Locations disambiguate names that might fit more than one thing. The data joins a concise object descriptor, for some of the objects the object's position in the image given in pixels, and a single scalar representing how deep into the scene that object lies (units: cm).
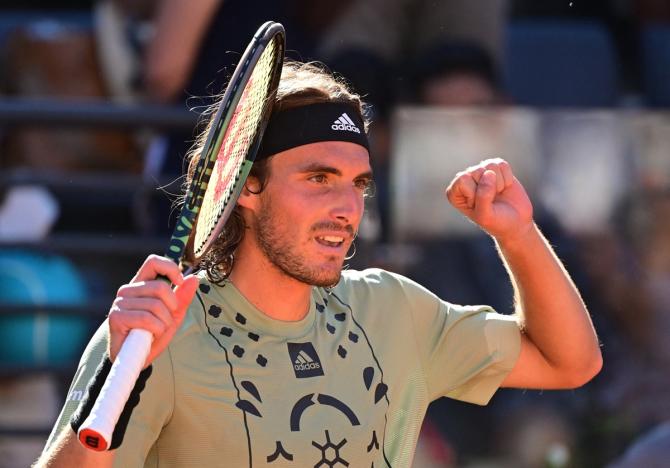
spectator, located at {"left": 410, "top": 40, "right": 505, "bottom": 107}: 1111
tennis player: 581
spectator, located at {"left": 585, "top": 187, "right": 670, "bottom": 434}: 1045
